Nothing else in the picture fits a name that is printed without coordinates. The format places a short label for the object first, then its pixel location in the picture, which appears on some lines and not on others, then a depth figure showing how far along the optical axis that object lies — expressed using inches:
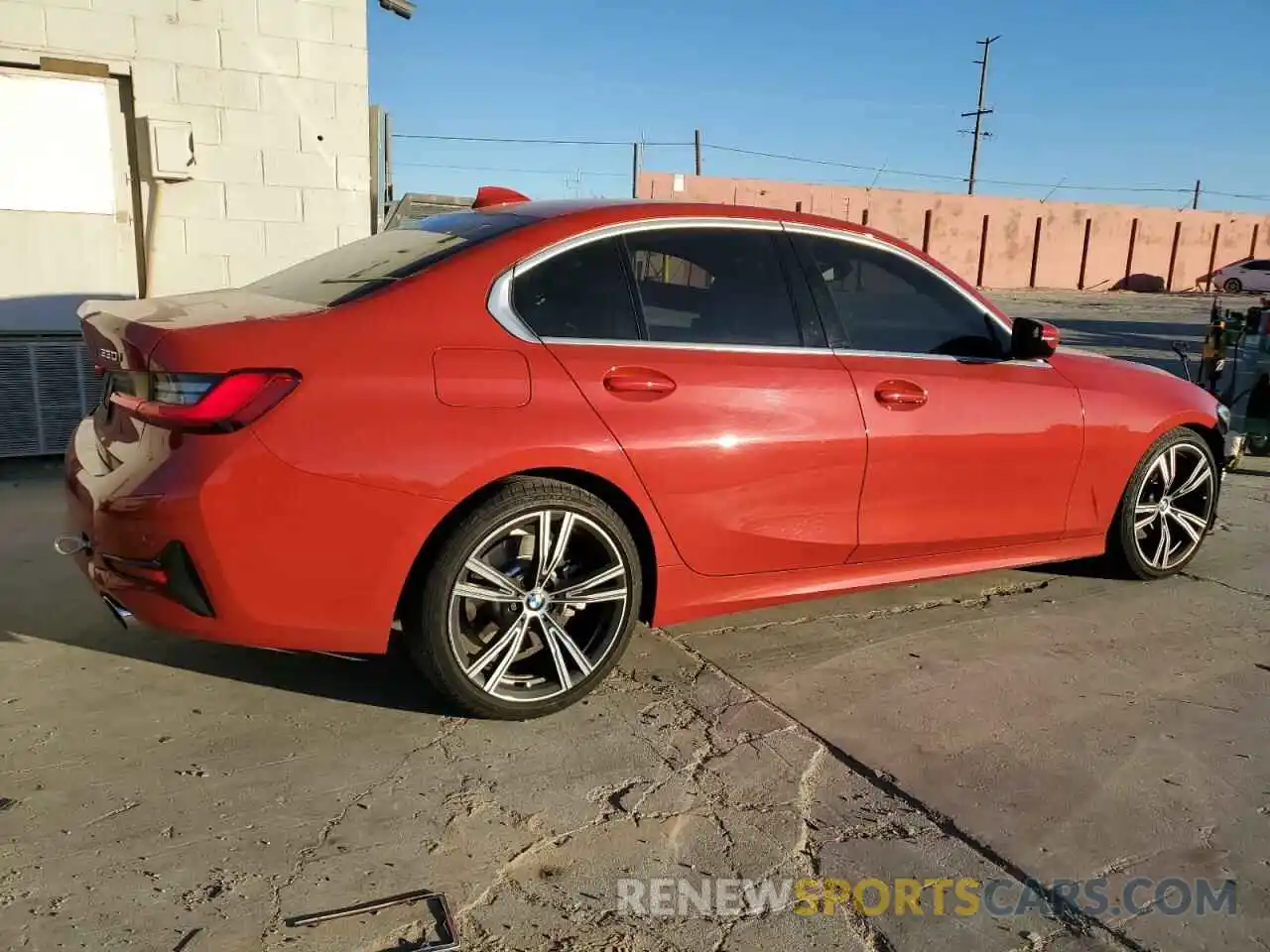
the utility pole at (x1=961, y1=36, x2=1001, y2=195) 2156.7
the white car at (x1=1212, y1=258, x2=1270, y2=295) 1430.9
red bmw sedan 110.7
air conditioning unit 250.4
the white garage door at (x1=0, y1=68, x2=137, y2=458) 247.0
